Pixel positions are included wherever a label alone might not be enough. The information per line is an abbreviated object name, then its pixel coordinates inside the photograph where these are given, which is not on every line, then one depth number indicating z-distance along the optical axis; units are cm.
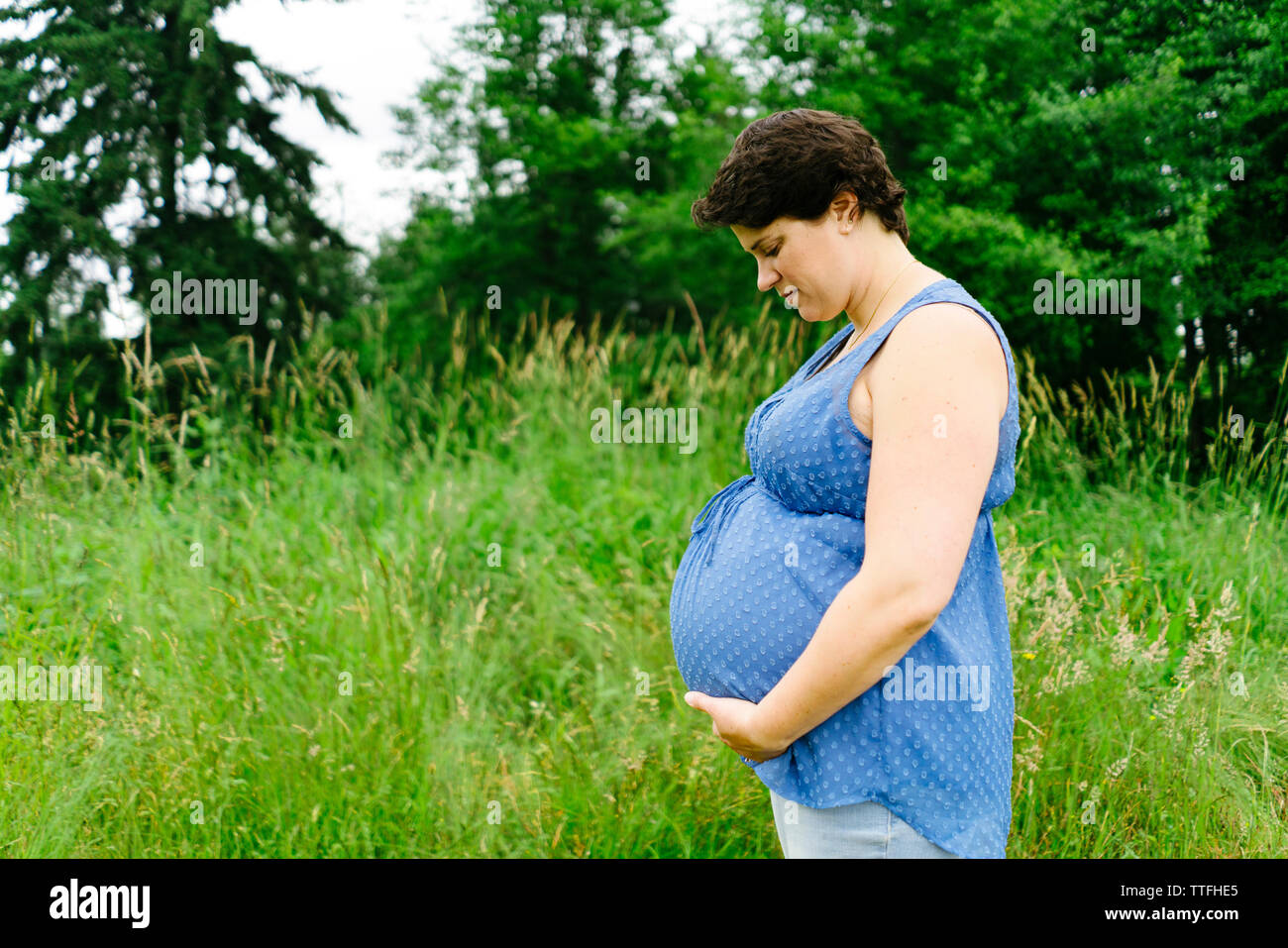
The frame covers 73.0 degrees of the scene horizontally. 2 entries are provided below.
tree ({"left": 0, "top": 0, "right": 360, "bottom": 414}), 785
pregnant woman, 109
